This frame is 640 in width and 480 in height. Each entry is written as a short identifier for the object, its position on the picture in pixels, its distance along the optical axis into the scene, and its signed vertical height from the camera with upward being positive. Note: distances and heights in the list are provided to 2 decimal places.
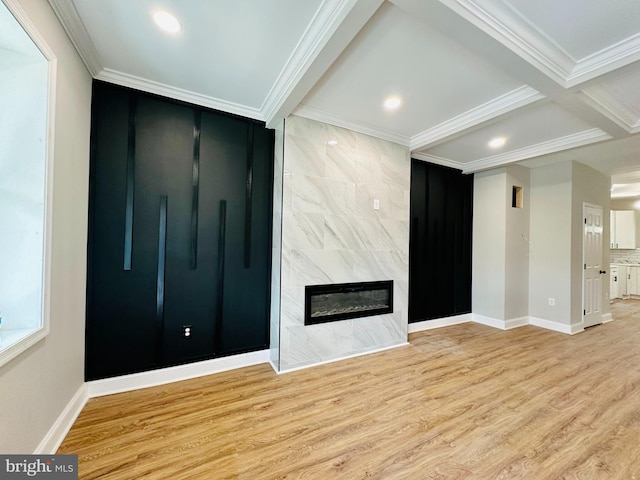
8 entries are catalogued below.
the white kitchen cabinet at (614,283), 6.60 -0.92
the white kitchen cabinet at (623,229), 6.83 +0.50
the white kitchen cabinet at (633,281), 6.86 -0.86
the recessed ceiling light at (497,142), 3.46 +1.41
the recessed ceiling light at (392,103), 2.57 +1.42
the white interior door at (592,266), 4.38 -0.33
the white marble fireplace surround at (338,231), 2.79 +0.13
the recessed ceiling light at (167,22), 1.66 +1.42
